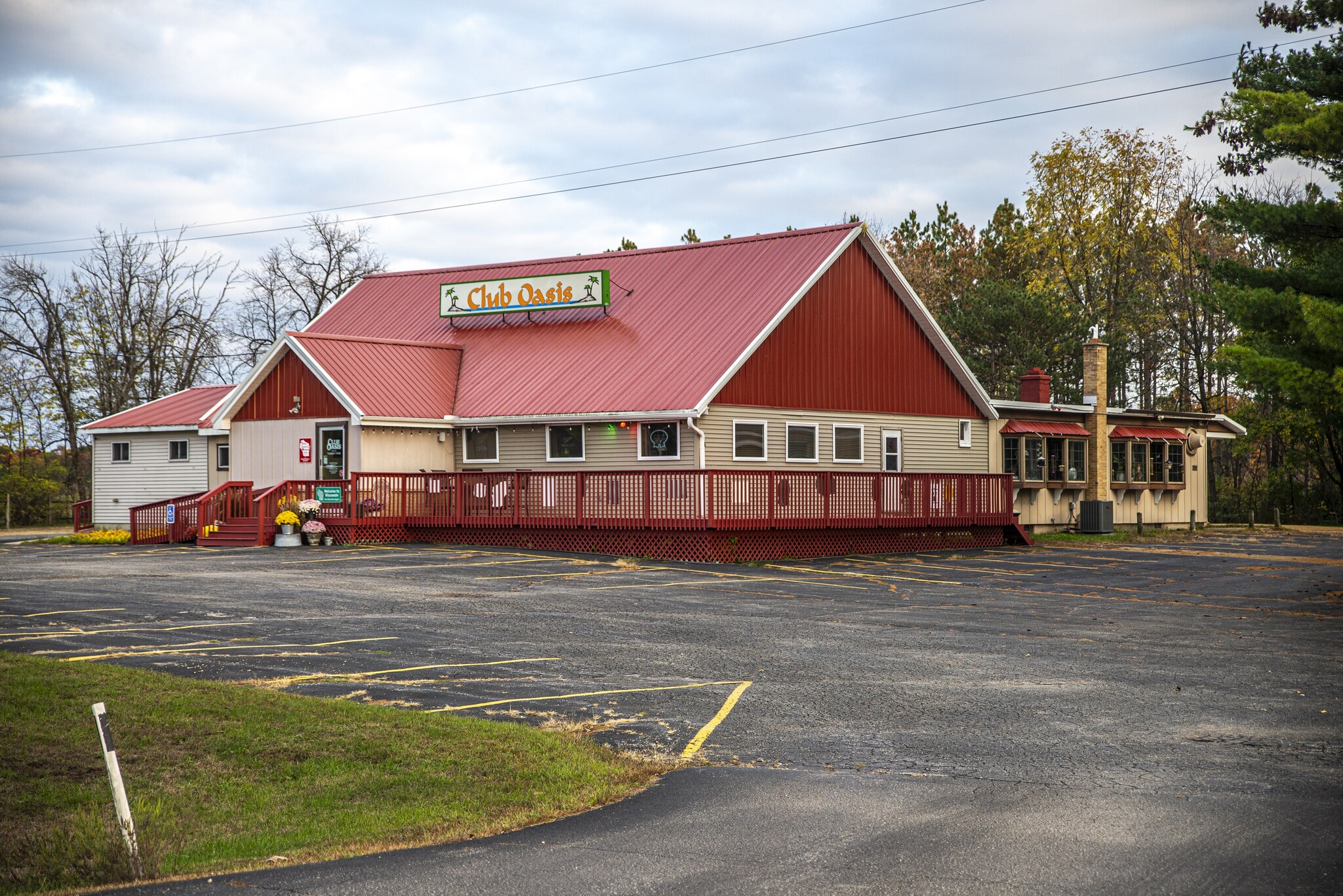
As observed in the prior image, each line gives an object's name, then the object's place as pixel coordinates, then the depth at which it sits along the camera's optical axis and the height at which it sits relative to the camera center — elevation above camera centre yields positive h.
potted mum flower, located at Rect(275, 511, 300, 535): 30.02 -0.84
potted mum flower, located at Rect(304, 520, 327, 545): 30.02 -1.13
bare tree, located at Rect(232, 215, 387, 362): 60.78 +9.77
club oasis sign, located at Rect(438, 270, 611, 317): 35.50 +5.40
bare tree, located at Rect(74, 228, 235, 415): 56.34 +6.64
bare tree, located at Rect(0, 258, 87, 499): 54.44 +6.33
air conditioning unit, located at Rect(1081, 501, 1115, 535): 38.00 -1.32
